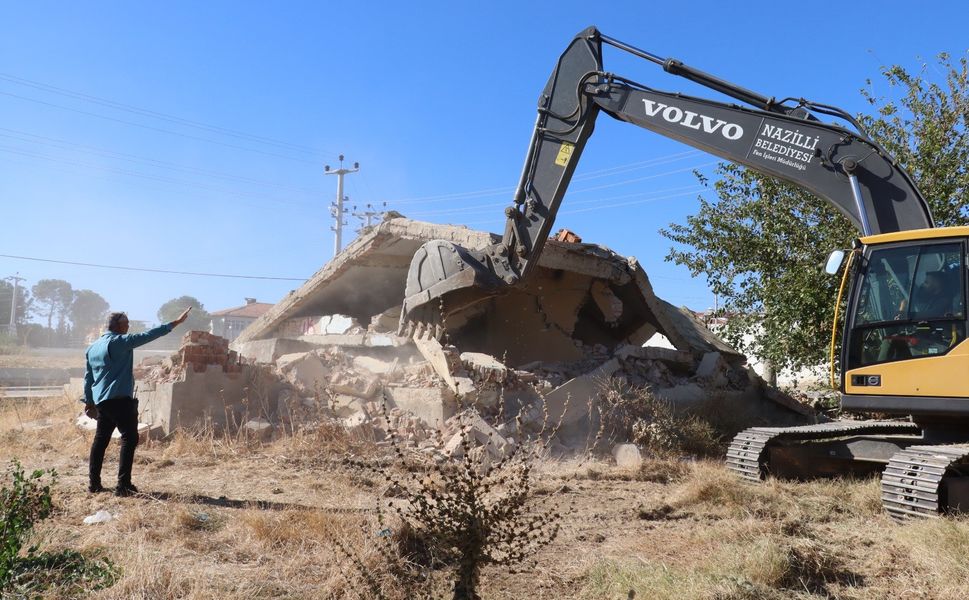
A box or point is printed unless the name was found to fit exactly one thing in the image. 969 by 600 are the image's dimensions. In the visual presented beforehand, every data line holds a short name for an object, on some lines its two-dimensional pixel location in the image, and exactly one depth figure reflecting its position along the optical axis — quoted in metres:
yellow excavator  6.02
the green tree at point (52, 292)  77.00
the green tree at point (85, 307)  65.12
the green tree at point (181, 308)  60.25
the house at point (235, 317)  52.44
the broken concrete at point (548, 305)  11.46
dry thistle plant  3.65
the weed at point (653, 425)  8.92
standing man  6.18
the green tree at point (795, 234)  10.59
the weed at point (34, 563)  3.51
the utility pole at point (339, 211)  40.16
